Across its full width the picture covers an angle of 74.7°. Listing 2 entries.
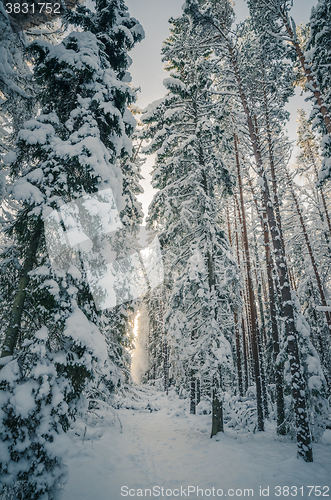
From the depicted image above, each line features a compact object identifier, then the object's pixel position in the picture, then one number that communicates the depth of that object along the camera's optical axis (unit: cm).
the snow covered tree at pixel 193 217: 834
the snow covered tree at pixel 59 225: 362
